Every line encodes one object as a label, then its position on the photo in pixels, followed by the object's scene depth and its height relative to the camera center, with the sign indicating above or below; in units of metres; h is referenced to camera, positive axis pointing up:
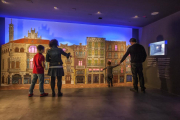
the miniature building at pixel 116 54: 5.43 +0.31
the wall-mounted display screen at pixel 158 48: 4.11 +0.46
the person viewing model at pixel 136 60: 3.64 +0.02
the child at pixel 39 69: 3.11 -0.21
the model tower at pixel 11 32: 4.69 +1.13
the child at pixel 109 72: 4.52 -0.43
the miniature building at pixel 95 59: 5.25 +0.08
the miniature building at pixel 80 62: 5.16 -0.05
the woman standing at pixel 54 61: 3.07 -0.01
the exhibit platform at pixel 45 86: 4.33 -0.97
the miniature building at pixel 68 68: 5.12 -0.31
